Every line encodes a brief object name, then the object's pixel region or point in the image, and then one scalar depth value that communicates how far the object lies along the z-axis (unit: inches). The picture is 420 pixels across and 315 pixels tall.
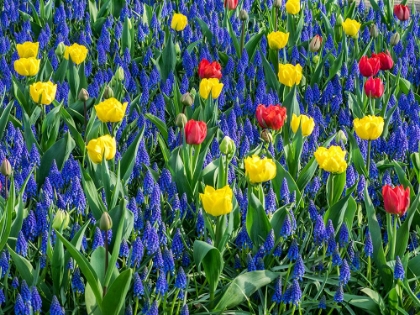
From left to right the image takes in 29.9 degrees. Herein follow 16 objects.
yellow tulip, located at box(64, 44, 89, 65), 148.7
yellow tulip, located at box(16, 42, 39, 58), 146.9
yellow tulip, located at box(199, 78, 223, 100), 134.8
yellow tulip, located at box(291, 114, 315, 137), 120.3
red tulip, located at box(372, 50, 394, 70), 148.0
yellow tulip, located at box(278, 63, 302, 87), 138.7
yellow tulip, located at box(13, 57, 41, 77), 139.3
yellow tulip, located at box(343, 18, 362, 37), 172.7
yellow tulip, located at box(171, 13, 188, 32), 176.2
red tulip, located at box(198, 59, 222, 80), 139.2
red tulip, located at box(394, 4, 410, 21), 186.2
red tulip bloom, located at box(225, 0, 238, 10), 185.0
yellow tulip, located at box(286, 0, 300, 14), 180.9
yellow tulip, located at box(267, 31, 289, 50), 160.7
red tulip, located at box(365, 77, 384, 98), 135.4
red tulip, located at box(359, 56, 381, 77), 143.0
